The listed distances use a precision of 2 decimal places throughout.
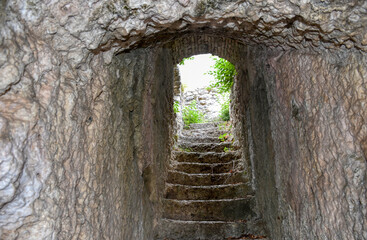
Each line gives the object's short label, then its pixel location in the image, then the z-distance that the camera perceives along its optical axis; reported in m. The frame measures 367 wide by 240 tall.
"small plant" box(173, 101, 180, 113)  6.46
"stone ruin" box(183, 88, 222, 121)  9.74
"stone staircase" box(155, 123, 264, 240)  3.34
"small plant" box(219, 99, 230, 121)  8.05
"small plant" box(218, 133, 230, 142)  5.93
